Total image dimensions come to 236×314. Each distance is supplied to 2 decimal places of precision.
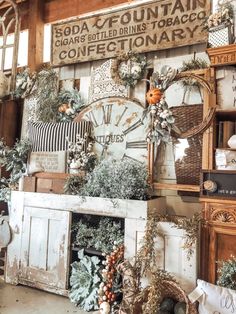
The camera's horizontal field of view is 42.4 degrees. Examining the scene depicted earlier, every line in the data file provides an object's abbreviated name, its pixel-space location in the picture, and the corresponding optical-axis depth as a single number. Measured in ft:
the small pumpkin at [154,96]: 8.89
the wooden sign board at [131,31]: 9.64
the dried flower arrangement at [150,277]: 6.84
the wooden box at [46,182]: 9.78
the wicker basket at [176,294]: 6.58
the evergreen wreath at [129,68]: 10.24
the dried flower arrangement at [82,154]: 10.05
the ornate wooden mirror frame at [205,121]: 7.97
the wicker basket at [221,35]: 7.64
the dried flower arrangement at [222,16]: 7.70
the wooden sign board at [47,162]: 10.32
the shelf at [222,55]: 7.47
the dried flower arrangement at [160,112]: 8.79
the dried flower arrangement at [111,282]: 7.82
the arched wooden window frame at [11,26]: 12.87
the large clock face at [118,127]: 9.79
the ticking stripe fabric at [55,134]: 10.48
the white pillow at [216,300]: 6.51
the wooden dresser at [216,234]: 7.39
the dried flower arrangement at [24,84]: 12.51
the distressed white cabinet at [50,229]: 8.34
